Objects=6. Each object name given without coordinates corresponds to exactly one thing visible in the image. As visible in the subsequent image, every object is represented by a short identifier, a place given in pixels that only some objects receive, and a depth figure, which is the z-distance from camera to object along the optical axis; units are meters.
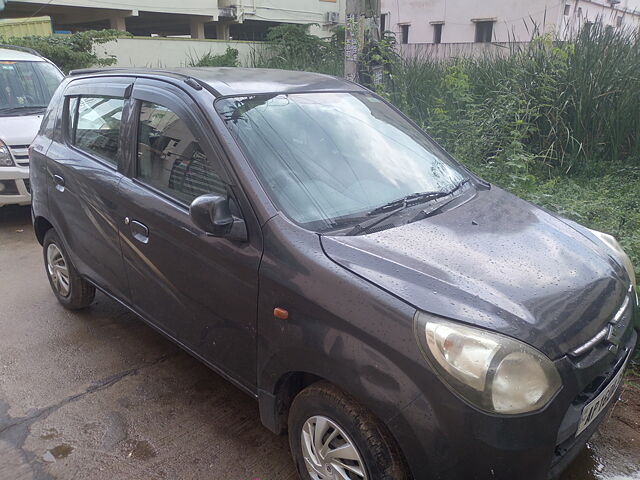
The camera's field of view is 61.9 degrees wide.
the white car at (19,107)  5.93
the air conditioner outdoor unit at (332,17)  33.08
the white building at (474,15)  23.06
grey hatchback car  1.80
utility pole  6.77
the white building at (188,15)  25.03
